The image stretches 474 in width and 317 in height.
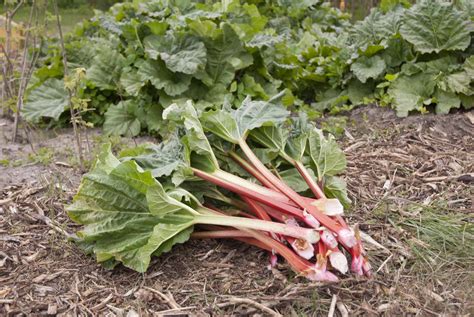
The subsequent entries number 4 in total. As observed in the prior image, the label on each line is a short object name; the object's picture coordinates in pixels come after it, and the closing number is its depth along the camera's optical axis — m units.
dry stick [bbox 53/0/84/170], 3.64
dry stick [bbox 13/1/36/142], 4.34
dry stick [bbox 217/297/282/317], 2.22
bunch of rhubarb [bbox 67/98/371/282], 2.38
